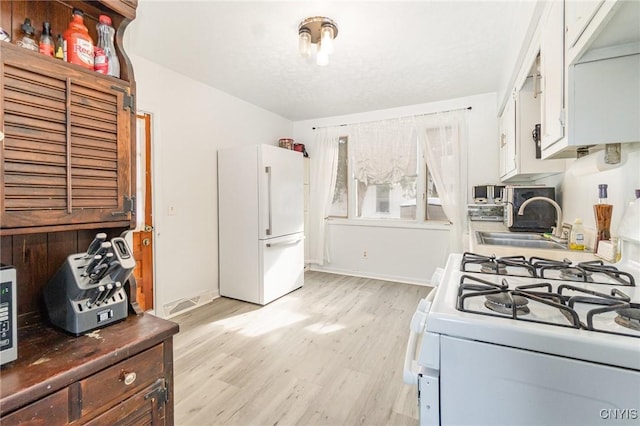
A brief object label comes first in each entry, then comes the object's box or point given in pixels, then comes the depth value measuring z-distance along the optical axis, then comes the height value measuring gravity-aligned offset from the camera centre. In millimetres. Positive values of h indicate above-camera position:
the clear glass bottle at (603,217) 1562 -34
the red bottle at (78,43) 1080 +638
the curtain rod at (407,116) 3777 +1333
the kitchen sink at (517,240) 2051 -219
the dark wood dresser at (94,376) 773 -487
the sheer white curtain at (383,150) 4074 +894
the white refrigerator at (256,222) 3223 -106
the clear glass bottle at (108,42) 1178 +705
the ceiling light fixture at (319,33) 2051 +1284
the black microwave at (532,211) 2414 +0
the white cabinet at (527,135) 2145 +572
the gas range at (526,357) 647 -357
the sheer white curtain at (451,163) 3750 +636
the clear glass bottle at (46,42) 1044 +620
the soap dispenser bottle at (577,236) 1787 -162
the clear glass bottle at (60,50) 1081 +609
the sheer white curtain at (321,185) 4551 +423
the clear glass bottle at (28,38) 999 +617
